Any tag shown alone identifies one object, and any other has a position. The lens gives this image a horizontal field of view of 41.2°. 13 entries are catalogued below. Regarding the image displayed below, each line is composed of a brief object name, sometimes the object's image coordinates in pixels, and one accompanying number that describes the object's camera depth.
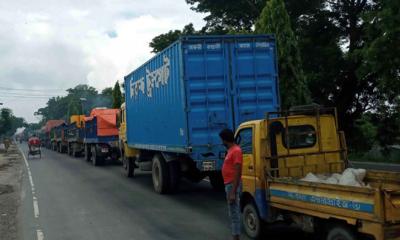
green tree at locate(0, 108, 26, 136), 79.11
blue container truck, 12.09
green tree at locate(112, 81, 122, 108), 42.08
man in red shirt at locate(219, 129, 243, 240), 7.37
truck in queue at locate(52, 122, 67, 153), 44.44
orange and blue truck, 26.00
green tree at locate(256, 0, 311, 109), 21.36
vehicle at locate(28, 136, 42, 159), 37.20
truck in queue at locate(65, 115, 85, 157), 33.26
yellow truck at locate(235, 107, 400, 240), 6.59
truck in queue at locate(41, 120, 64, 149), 59.54
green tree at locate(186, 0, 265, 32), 33.41
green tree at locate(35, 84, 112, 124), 123.47
